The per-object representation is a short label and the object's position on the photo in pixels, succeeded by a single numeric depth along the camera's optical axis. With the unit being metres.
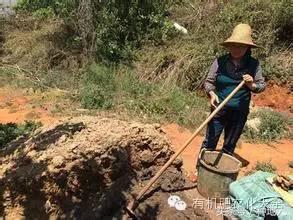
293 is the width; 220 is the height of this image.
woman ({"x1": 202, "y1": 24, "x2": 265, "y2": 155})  2.39
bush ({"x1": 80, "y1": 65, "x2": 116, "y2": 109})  4.00
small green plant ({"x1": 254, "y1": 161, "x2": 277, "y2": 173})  3.07
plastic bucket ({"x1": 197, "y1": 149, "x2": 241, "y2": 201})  2.33
